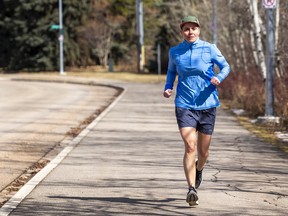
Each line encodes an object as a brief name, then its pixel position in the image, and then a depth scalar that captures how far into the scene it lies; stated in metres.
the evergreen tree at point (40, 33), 70.25
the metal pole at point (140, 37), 59.69
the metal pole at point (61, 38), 62.88
